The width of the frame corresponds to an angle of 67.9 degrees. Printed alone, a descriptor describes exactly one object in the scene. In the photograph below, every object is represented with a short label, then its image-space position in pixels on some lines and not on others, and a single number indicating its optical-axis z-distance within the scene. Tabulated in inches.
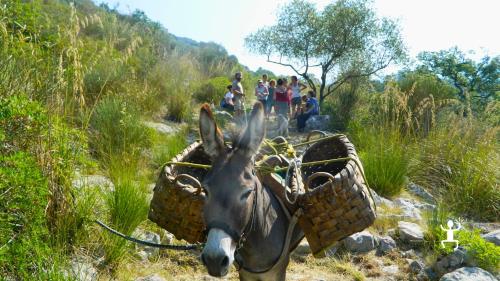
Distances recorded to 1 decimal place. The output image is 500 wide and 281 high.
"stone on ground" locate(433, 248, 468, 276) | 176.1
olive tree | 653.9
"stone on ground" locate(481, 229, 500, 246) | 196.5
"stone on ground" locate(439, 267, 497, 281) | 160.2
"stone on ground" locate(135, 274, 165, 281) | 148.3
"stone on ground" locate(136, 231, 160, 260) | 168.4
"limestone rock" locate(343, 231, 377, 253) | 197.6
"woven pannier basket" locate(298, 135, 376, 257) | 94.7
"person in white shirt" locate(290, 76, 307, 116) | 532.0
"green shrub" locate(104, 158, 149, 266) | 160.2
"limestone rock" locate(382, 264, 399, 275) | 182.5
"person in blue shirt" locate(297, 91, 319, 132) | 503.5
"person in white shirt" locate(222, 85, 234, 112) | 472.1
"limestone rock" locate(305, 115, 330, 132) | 506.3
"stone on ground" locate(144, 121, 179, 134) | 345.5
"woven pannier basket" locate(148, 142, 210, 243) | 102.7
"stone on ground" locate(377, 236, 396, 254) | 201.0
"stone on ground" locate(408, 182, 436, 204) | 271.8
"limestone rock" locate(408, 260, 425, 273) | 182.5
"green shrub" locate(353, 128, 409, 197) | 261.0
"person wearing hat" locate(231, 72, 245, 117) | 457.4
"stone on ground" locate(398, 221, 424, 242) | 205.0
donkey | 71.6
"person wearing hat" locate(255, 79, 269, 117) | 501.0
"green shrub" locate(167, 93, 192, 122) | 420.8
